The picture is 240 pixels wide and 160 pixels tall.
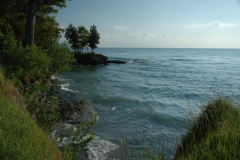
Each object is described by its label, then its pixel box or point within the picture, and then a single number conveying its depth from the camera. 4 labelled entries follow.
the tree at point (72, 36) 55.62
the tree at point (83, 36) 56.53
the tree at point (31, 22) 13.72
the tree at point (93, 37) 59.14
